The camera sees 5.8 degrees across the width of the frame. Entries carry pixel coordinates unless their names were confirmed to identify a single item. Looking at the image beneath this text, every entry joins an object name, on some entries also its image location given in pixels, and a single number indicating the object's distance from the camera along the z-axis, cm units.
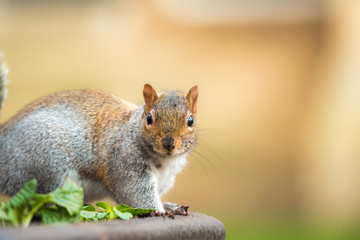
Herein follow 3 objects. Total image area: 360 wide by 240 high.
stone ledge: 235
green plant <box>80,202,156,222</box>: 246
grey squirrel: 254
